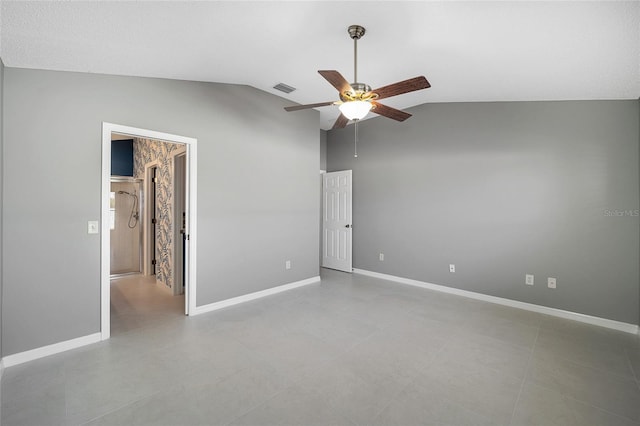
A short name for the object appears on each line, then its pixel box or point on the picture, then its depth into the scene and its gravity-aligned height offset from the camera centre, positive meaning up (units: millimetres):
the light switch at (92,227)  2658 -104
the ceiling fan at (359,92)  2037 +932
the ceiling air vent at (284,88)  3699 +1691
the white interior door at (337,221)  5520 -119
